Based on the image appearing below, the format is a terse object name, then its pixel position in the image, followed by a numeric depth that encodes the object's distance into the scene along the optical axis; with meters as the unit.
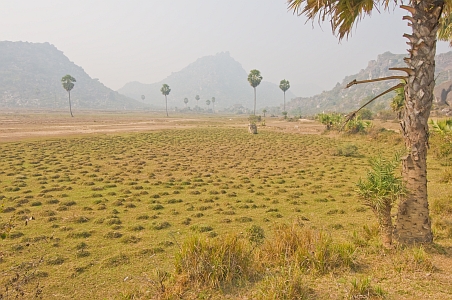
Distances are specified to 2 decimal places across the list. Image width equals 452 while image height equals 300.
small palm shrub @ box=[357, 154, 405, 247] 6.27
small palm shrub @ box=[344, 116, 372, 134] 44.66
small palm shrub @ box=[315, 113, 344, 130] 50.28
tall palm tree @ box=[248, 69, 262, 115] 109.62
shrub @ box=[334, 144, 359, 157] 28.69
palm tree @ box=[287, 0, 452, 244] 6.10
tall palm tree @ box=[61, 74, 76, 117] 111.75
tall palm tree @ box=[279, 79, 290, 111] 124.62
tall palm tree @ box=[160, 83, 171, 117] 146.75
